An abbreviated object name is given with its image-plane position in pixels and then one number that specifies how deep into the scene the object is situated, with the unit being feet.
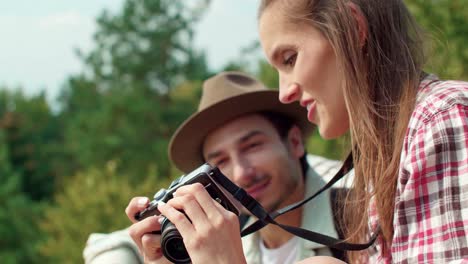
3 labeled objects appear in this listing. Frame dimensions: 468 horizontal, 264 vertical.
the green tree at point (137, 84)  48.03
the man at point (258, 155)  8.14
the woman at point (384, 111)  4.33
